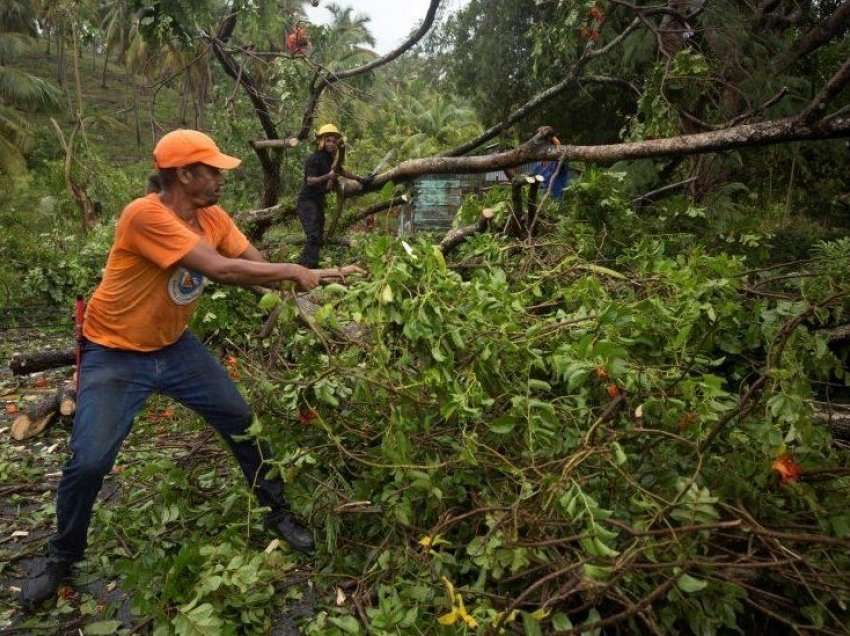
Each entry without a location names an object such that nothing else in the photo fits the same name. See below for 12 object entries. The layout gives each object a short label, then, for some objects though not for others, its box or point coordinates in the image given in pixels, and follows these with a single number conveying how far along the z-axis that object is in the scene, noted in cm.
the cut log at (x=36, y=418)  434
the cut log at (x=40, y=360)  475
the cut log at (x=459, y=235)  451
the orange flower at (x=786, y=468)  214
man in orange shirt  256
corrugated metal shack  956
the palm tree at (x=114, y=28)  2775
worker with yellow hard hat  652
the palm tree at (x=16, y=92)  2094
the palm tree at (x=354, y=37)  2556
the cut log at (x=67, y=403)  436
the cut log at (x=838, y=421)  317
